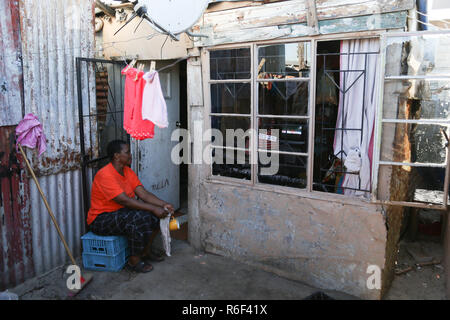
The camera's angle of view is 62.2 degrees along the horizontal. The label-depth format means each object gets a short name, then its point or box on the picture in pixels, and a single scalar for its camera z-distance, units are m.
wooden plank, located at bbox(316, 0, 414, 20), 3.58
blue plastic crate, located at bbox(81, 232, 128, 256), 4.57
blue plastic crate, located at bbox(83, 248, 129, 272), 4.64
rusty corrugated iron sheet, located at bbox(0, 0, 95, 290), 4.07
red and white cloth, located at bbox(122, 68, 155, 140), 4.48
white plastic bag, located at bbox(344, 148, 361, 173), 4.09
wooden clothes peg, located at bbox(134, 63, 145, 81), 4.46
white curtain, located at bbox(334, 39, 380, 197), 3.93
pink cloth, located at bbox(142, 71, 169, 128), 4.43
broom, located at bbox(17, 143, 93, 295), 4.07
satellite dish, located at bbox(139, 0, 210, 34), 4.04
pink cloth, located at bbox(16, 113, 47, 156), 4.08
